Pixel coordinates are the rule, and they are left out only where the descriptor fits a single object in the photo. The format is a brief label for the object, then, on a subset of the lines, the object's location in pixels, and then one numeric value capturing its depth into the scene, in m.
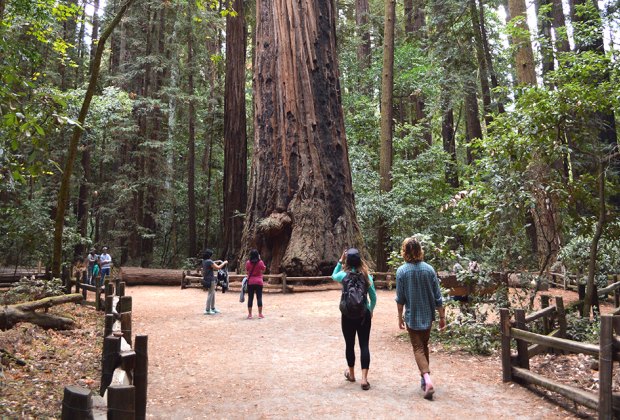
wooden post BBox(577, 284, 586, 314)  9.93
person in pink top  10.20
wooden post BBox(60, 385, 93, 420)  2.30
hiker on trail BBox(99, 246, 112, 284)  16.81
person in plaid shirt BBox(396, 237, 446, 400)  5.43
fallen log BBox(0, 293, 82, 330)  7.21
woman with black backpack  5.48
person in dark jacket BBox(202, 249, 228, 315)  11.32
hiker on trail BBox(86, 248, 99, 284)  17.55
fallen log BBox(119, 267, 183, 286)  19.80
